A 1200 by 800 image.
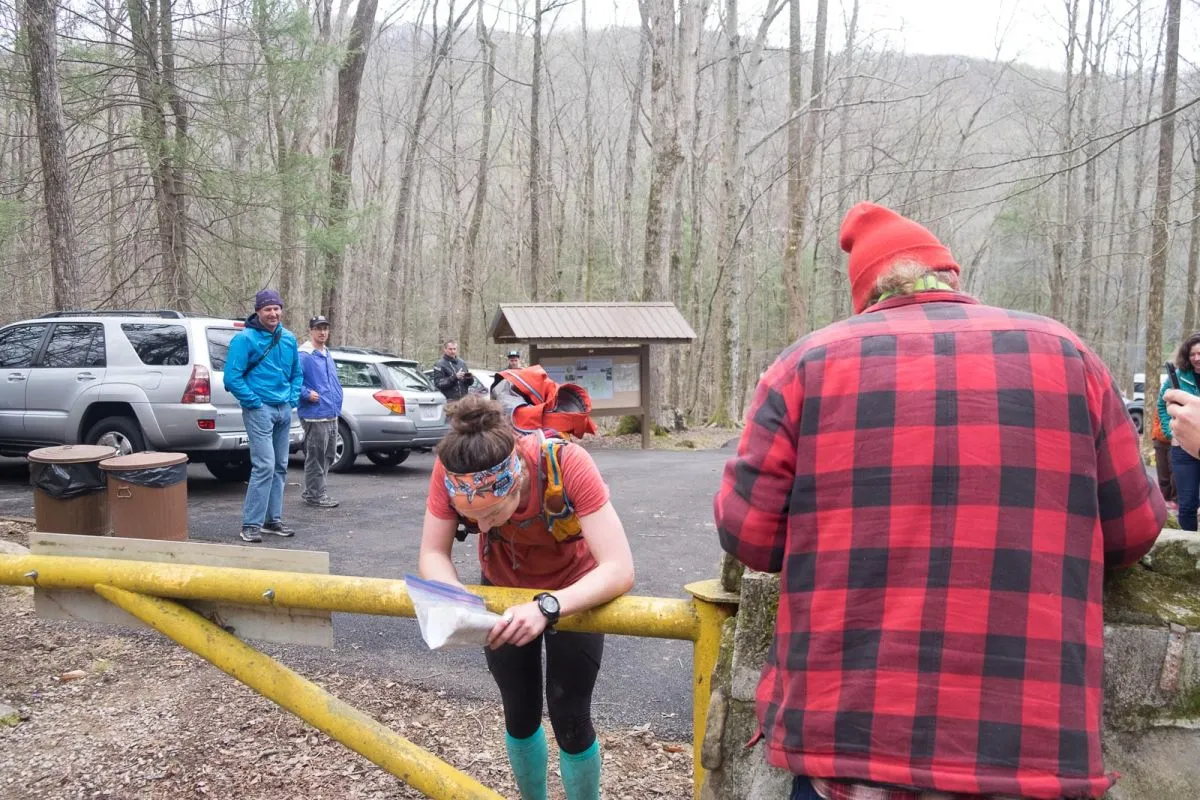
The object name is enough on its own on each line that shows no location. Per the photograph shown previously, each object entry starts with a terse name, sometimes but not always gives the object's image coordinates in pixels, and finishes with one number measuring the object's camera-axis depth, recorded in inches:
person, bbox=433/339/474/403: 529.0
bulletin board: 560.1
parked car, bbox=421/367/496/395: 542.0
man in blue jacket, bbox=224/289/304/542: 262.1
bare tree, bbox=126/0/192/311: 498.3
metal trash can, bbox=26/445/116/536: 245.9
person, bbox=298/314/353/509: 314.8
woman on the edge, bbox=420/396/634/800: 82.3
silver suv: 319.6
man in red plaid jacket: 51.7
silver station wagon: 413.7
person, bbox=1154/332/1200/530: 243.9
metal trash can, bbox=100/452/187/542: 241.4
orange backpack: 95.1
